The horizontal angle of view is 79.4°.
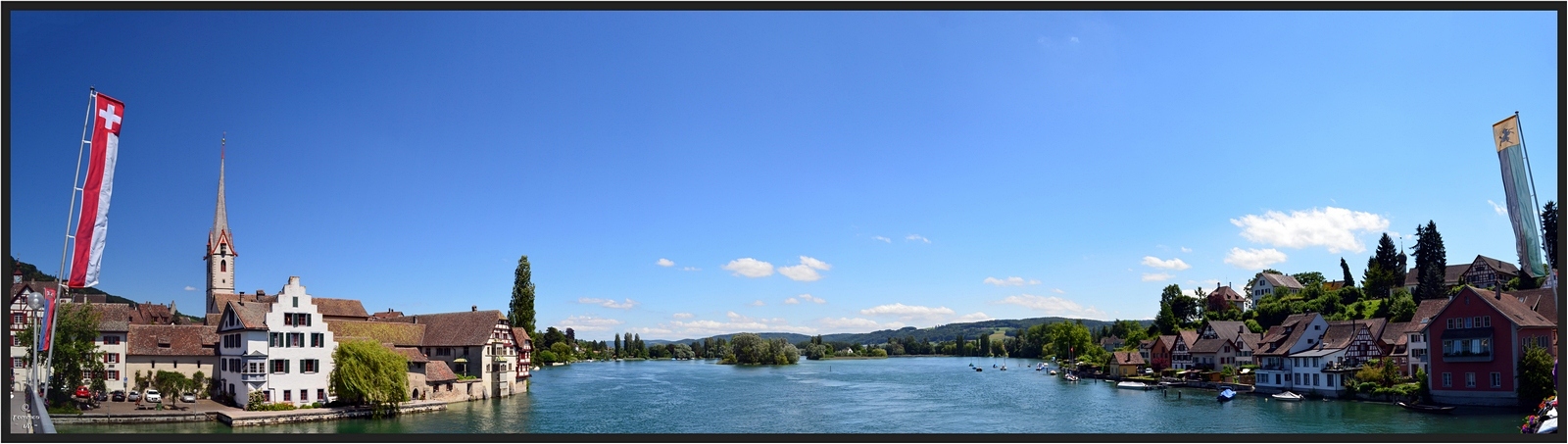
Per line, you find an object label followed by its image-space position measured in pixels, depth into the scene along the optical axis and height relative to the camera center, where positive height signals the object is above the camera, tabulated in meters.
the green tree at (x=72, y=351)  29.78 -1.79
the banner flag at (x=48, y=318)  18.80 -0.48
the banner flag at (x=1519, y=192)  16.47 +1.46
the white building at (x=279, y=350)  31.94 -2.02
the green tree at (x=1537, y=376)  32.00 -3.45
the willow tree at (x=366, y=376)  32.75 -2.98
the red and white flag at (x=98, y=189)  16.12 +1.82
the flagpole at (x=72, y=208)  15.81 +1.45
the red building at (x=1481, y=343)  33.88 -2.46
